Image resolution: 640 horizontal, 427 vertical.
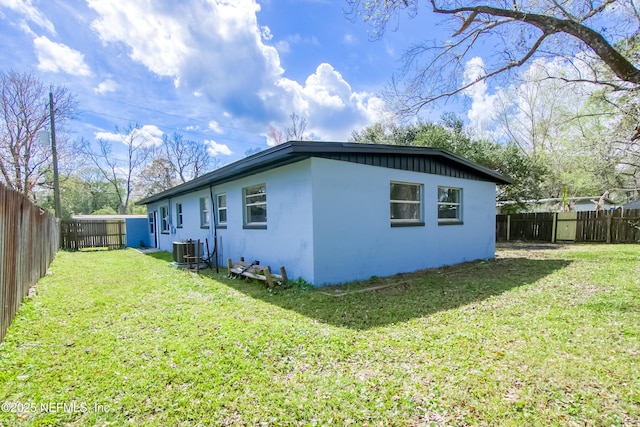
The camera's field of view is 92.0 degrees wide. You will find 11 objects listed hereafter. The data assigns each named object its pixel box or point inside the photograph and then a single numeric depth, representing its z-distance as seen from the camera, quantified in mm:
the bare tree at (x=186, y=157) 33312
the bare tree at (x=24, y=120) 18250
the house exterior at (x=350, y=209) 5984
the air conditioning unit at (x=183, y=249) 9188
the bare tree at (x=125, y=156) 30797
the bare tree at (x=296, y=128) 27272
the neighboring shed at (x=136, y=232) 18125
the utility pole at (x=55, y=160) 15242
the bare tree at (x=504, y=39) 5715
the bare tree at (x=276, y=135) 26720
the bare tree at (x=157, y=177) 32844
